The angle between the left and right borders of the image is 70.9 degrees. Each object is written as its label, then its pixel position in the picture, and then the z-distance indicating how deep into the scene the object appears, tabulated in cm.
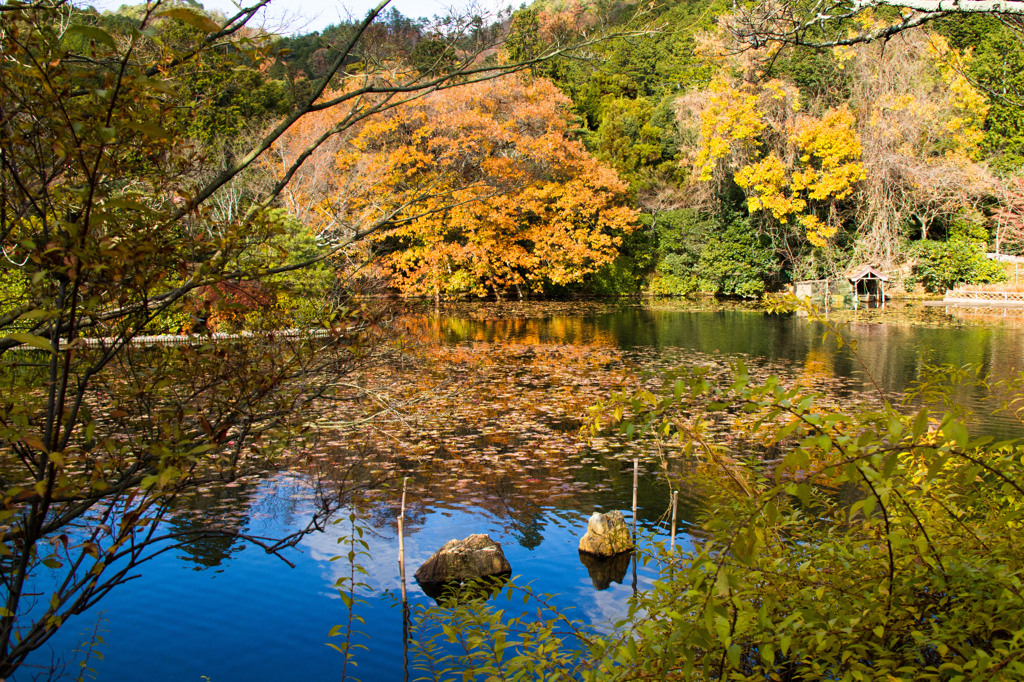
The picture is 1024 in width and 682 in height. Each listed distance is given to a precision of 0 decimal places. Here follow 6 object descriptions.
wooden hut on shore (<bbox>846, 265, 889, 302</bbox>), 2327
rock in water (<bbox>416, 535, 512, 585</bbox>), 534
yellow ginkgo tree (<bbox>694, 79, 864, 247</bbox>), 2295
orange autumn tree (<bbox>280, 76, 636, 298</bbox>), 2102
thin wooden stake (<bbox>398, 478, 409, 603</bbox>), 487
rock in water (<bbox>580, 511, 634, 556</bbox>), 588
